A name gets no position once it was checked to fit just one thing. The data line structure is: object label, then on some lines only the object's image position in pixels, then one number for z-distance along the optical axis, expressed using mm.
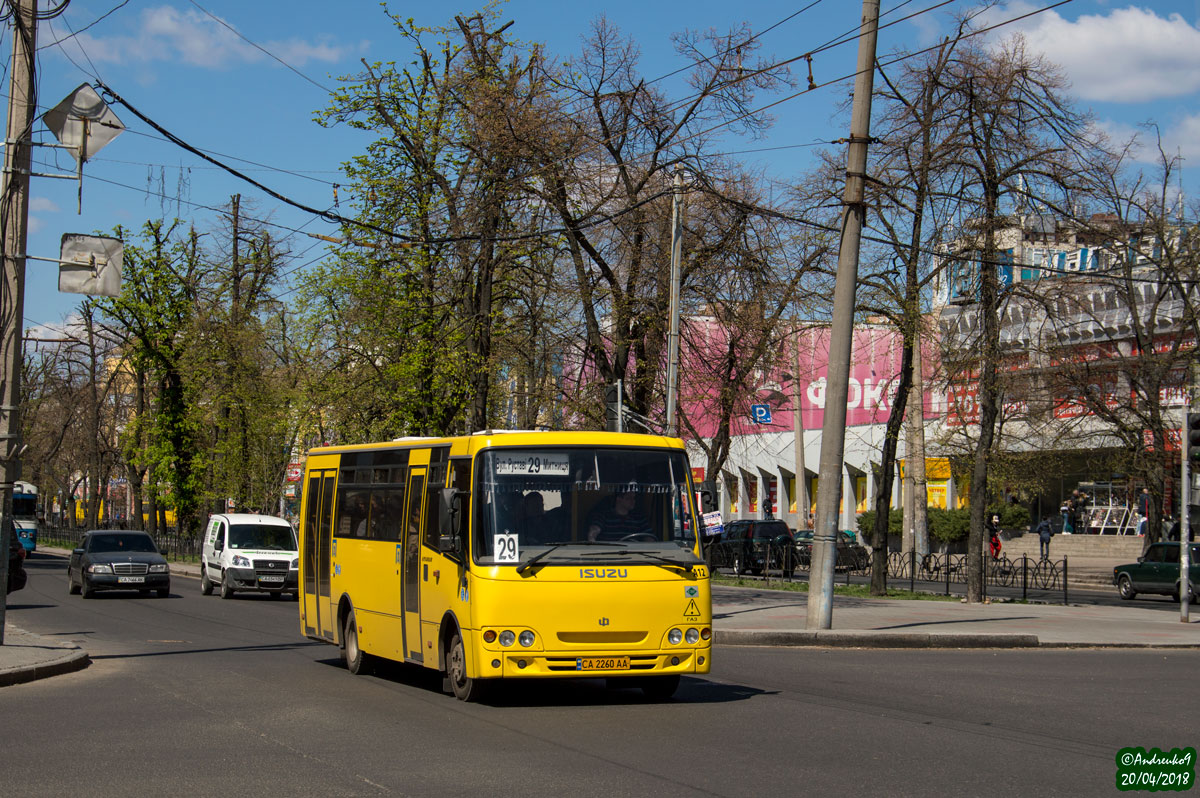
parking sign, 39191
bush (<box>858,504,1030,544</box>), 53750
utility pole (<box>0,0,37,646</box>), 15648
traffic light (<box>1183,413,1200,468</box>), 23344
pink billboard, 31922
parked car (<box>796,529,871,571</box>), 42219
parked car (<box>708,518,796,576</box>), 41781
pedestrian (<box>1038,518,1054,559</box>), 46500
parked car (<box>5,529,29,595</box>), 22578
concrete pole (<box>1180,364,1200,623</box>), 23203
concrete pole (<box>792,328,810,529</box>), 54188
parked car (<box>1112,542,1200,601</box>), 33344
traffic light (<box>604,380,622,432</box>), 21328
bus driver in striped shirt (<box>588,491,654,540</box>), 11680
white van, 31172
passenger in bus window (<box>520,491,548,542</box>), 11555
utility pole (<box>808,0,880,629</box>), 18828
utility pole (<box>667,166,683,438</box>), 22234
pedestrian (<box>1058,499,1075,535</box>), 52844
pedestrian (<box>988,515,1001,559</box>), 49250
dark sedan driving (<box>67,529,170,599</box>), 30250
